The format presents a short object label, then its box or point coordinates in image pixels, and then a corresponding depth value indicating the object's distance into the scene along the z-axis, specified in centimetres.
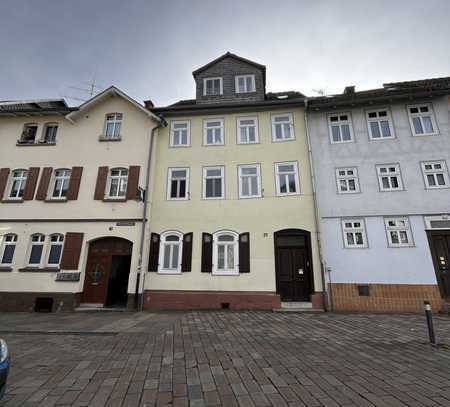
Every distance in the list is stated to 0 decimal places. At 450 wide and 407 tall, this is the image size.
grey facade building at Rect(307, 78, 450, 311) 983
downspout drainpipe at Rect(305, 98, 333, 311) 999
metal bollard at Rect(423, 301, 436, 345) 558
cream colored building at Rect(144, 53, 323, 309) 1057
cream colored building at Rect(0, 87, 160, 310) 1070
